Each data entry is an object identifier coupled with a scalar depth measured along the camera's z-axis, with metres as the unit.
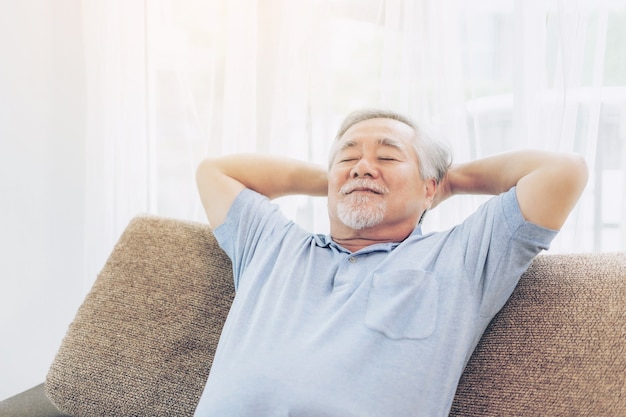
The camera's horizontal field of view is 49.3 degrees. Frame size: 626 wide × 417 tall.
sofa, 1.28
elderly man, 1.27
